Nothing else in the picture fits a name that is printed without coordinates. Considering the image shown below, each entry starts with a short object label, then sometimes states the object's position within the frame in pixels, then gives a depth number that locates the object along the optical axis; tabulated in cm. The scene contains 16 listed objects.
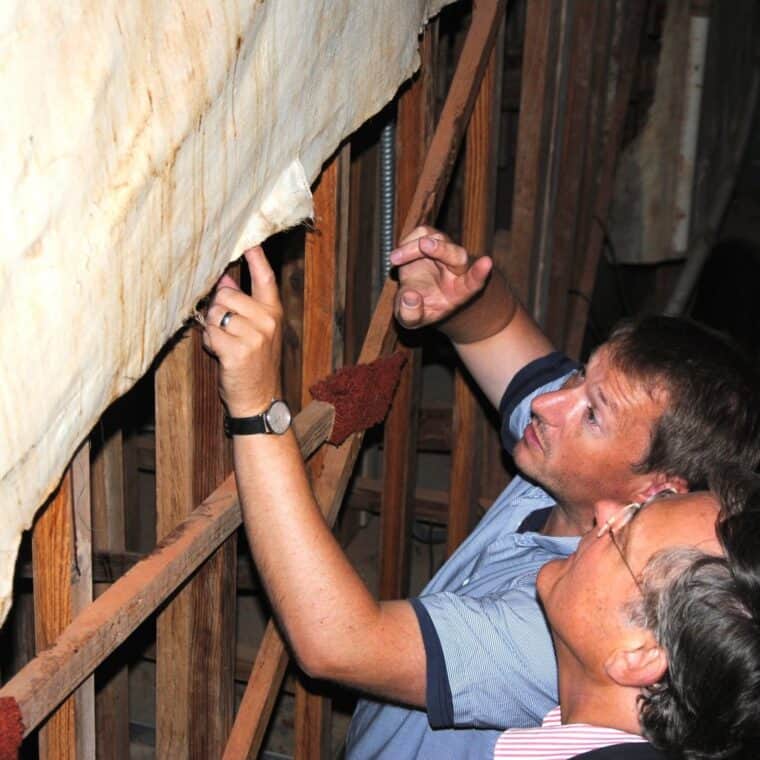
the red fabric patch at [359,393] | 218
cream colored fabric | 111
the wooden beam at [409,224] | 208
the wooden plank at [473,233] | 274
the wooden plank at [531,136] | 315
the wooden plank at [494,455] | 346
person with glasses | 138
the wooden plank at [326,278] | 206
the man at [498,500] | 168
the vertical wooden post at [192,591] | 176
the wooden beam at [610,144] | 408
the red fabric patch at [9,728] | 127
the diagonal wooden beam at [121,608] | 135
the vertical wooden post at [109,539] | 241
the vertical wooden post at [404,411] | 244
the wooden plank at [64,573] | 141
